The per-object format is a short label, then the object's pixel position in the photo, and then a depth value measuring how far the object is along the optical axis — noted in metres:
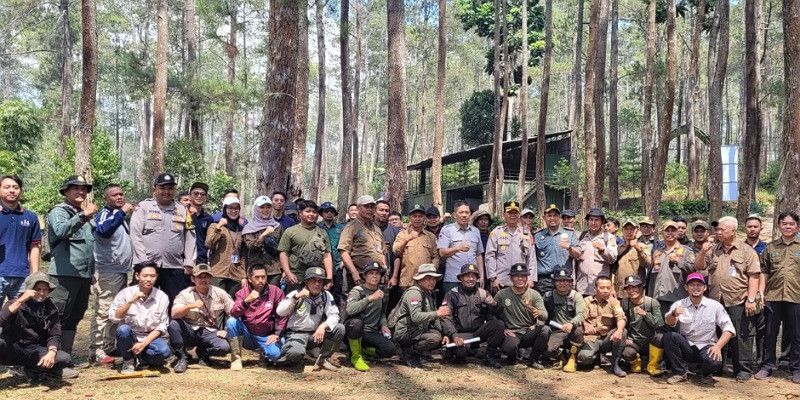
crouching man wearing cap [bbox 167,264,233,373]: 6.23
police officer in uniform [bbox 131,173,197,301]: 6.42
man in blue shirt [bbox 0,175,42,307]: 5.51
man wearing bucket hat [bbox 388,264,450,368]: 6.81
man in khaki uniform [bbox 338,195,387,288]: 7.14
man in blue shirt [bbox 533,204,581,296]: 7.54
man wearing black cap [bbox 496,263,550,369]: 6.94
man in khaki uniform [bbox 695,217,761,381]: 6.62
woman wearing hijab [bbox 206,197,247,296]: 6.95
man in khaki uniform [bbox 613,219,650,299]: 7.30
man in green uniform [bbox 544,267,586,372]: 6.89
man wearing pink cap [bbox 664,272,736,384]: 6.45
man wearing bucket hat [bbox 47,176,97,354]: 5.80
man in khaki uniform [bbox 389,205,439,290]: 7.30
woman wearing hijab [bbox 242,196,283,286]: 7.03
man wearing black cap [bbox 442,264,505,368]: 6.97
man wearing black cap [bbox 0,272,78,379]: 5.22
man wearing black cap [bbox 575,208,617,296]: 7.34
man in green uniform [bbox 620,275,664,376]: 6.77
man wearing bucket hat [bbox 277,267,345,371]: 6.46
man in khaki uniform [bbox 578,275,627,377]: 6.78
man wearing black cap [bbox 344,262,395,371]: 6.74
